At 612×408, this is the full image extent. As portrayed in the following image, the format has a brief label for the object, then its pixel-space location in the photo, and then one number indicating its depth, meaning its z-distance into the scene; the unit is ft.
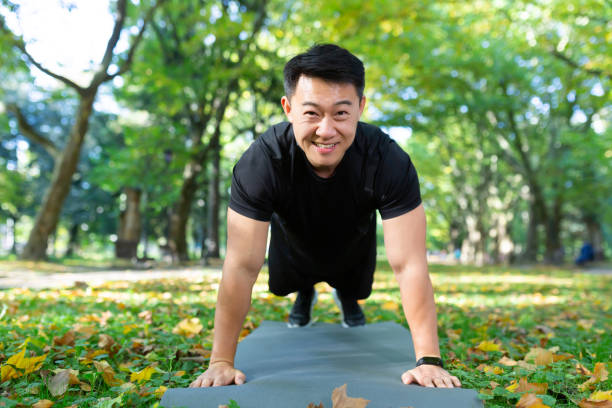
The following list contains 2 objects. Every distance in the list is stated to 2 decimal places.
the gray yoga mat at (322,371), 6.87
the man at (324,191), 7.80
